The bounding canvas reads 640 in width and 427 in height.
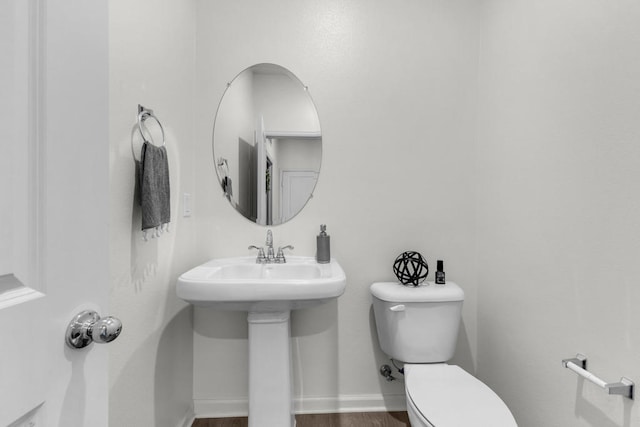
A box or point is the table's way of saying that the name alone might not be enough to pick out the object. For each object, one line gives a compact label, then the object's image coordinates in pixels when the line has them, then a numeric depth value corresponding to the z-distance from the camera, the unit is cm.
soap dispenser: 177
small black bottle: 177
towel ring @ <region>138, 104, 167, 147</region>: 126
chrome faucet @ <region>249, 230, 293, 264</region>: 178
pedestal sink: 131
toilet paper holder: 101
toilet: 142
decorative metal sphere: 176
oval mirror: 188
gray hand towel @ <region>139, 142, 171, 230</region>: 126
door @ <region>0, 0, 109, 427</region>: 43
